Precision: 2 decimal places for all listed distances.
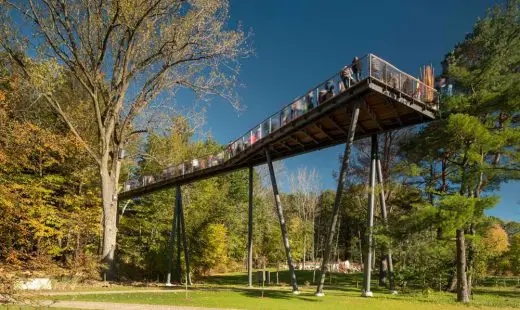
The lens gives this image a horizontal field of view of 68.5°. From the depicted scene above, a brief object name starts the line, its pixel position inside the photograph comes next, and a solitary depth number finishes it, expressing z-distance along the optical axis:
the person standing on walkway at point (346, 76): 16.59
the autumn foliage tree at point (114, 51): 20.17
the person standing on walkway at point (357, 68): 16.20
